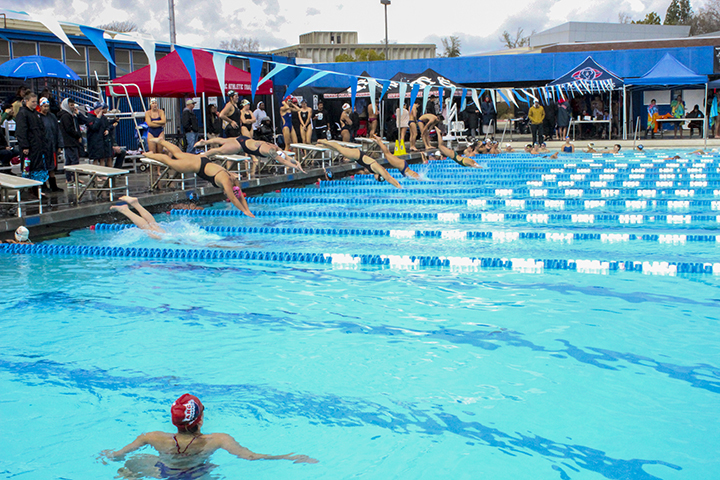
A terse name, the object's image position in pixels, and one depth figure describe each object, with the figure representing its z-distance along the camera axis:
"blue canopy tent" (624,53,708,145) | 18.80
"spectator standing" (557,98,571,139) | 20.38
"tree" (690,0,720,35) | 59.62
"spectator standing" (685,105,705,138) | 21.12
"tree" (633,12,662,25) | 59.62
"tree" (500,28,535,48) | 61.25
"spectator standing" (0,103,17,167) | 9.60
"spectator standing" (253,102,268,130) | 15.56
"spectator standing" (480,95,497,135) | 21.89
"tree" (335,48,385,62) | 58.86
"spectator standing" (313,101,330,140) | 19.44
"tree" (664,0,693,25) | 67.56
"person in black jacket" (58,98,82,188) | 9.85
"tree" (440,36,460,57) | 66.44
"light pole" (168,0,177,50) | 14.57
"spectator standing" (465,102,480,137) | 22.16
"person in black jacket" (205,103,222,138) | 12.89
